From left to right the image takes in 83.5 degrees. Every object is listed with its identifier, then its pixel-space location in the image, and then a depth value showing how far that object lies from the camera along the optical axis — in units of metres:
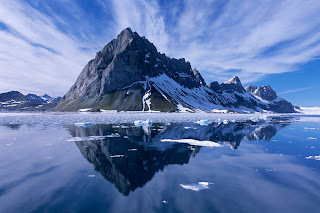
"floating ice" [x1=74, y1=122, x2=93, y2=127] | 44.99
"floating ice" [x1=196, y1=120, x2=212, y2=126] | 54.21
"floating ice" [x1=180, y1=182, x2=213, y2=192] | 10.69
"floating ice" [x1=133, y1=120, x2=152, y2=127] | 48.04
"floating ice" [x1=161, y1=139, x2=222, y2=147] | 23.34
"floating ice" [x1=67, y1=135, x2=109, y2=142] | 24.83
